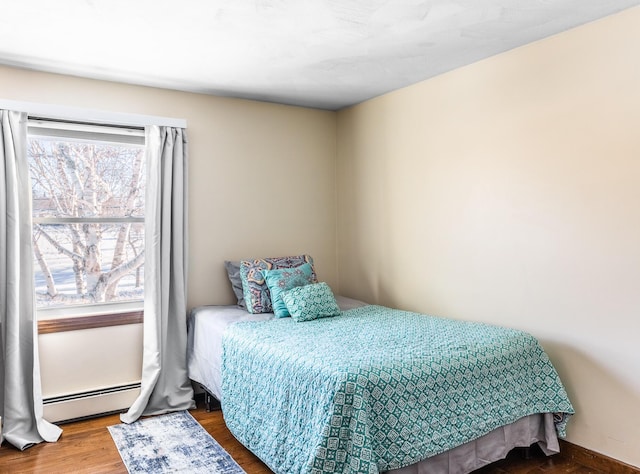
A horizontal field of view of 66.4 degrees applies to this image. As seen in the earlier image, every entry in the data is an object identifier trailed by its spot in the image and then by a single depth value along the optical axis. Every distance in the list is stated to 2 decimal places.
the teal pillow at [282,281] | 3.48
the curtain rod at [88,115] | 3.12
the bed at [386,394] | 2.09
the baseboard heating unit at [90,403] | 3.30
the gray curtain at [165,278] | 3.52
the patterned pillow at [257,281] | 3.59
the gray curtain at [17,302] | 3.05
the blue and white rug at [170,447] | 2.70
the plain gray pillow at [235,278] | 3.81
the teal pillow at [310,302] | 3.31
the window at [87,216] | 3.38
